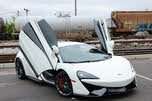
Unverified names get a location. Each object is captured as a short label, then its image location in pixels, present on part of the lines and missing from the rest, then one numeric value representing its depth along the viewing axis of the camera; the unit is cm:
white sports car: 436
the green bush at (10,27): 2475
